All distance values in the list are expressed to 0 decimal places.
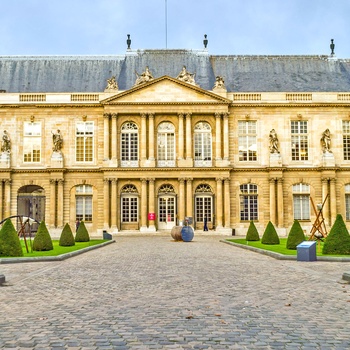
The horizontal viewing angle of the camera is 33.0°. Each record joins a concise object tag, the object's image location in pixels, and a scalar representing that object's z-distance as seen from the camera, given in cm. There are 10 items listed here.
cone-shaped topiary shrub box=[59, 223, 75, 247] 2891
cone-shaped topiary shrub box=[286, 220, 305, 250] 2481
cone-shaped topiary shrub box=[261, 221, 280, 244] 3006
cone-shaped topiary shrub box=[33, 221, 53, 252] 2467
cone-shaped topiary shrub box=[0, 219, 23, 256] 2125
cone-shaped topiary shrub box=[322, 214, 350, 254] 2198
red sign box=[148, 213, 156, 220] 4644
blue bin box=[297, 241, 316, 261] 2000
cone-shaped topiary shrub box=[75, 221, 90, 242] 3384
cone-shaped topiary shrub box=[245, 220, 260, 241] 3356
